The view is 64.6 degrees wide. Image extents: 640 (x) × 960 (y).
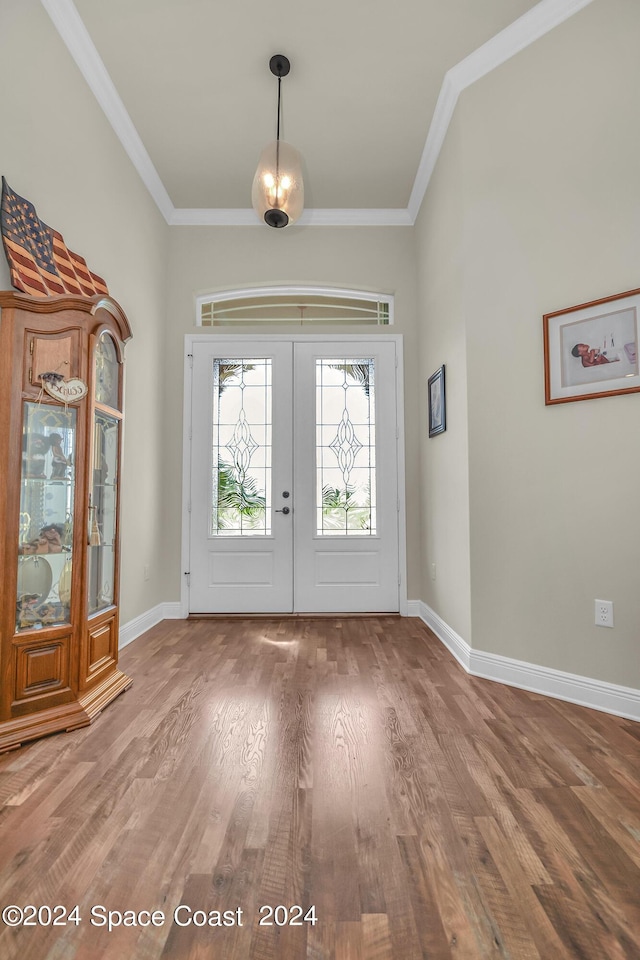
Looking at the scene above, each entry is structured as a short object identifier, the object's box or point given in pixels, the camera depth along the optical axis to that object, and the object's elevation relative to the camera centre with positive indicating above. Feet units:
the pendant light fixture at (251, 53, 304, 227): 8.93 +5.58
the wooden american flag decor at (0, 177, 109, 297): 7.35 +3.89
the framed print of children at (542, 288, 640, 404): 7.72 +2.40
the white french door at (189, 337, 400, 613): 13.97 +0.03
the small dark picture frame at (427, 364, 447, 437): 11.53 +2.24
